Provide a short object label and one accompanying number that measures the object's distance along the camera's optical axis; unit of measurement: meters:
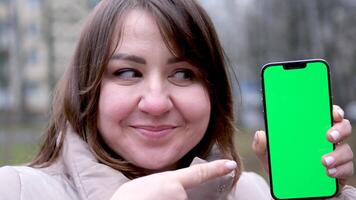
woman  1.21
